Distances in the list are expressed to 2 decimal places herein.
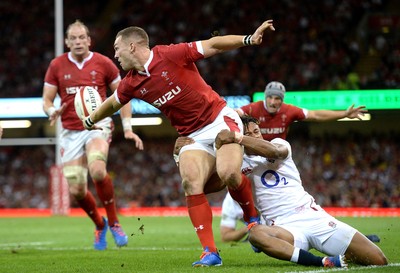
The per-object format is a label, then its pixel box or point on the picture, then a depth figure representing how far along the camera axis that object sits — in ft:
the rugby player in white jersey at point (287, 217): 40.98
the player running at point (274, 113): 66.44
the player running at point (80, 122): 62.59
